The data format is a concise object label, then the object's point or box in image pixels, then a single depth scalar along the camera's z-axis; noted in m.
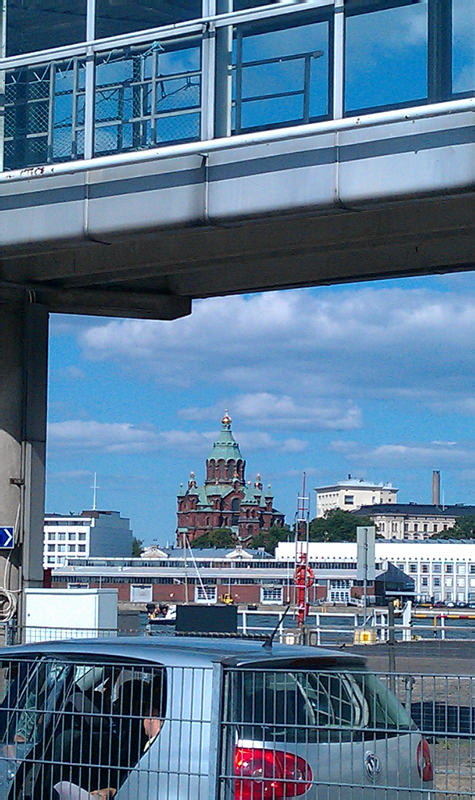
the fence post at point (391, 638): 18.56
